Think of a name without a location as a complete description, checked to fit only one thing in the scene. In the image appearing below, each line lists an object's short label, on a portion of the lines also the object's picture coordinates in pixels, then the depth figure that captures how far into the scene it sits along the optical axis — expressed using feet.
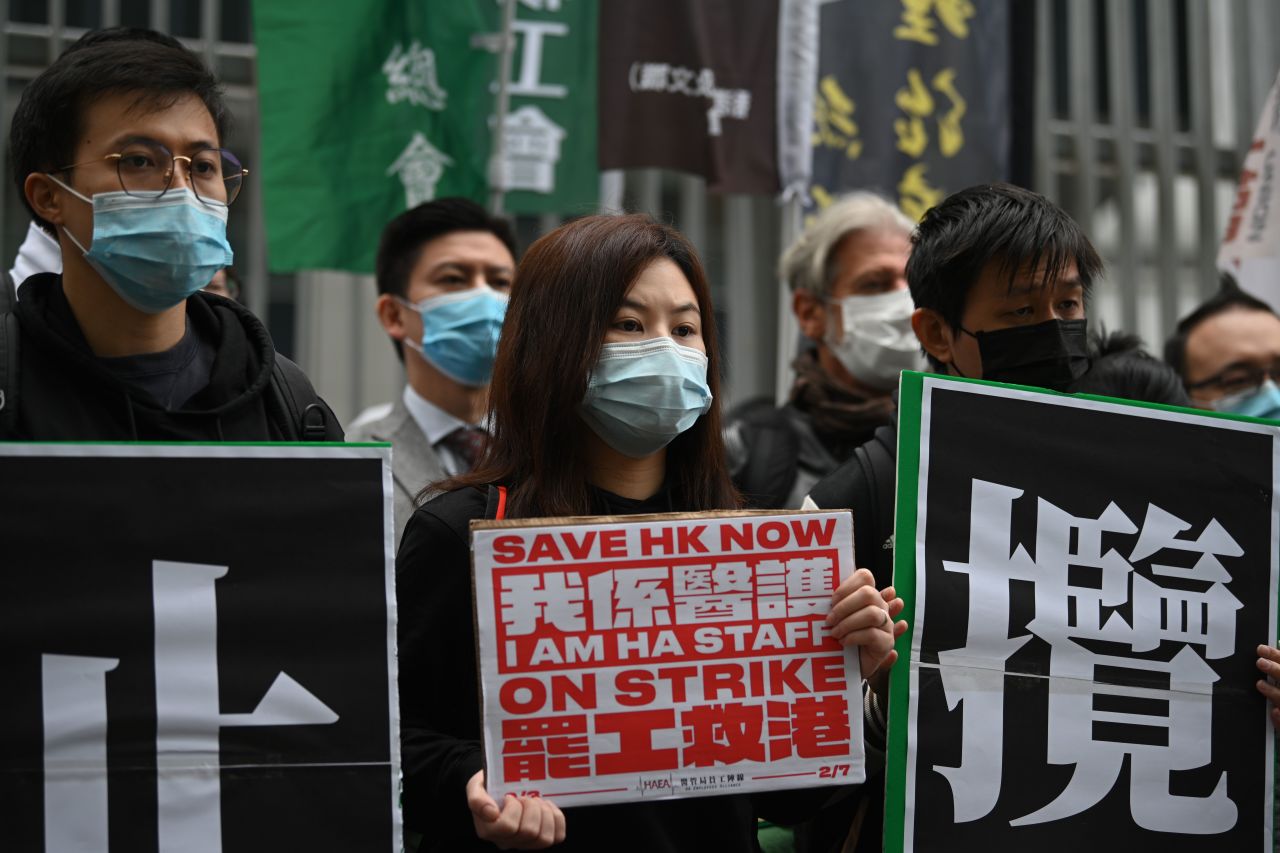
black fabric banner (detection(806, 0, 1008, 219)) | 20.16
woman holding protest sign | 8.03
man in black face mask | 9.50
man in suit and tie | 14.30
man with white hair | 13.37
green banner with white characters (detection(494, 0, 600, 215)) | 18.11
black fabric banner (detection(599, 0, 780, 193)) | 18.52
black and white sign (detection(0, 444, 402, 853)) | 7.33
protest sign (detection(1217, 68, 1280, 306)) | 17.30
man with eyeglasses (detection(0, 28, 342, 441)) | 8.29
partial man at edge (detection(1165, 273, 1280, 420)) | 14.99
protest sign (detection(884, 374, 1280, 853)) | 8.61
